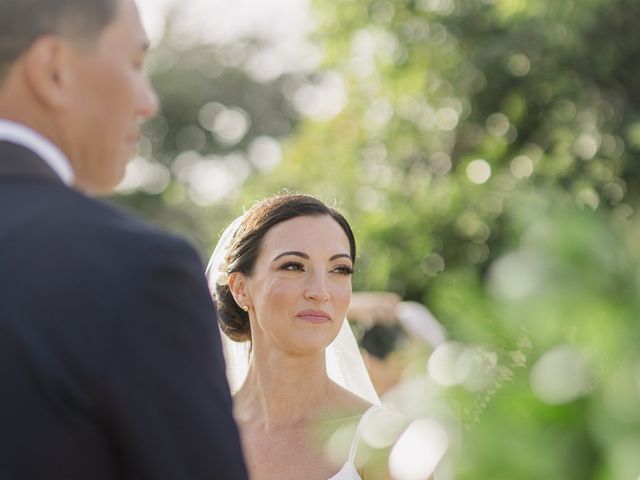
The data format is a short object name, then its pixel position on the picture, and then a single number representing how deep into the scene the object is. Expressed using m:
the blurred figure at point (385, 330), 3.05
